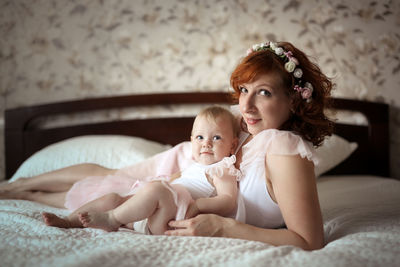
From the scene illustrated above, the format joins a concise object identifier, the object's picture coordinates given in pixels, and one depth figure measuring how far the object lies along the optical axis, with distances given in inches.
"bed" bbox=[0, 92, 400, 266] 35.4
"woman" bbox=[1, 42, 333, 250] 41.9
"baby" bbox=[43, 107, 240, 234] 43.9
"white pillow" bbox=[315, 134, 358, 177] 86.4
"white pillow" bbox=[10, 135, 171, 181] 84.4
